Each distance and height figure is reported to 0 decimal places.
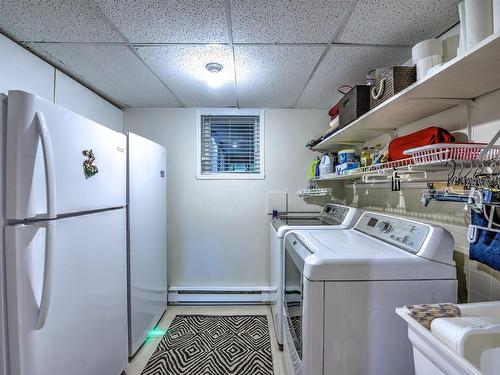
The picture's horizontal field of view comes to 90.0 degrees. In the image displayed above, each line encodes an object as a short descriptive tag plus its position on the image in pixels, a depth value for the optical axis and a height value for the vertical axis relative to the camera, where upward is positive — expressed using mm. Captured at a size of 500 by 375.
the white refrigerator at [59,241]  992 -246
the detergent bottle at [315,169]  2607 +194
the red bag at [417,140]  1179 +234
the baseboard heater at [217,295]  2734 -1186
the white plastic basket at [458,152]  966 +137
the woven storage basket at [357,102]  1611 +561
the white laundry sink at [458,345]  692 -456
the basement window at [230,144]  2801 +495
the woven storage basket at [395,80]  1236 +541
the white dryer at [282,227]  1852 -326
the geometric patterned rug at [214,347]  1837 -1313
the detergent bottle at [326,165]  2371 +210
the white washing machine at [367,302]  1072 -496
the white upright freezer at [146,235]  1883 -404
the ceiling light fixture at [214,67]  1810 +889
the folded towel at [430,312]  836 -431
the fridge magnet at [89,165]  1308 +125
